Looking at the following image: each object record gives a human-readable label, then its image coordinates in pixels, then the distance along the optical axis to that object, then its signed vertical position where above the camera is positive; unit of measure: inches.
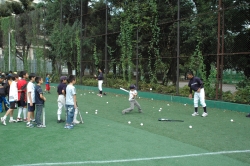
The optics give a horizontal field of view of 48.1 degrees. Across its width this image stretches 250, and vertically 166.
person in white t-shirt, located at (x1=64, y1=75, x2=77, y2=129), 316.8 -36.3
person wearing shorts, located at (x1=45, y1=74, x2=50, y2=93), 702.5 -35.4
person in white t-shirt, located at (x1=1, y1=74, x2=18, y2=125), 337.7 -28.9
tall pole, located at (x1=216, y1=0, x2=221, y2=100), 495.8 +6.2
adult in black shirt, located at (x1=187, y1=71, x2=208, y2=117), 408.2 -25.8
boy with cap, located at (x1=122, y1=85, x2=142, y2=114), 416.2 -36.3
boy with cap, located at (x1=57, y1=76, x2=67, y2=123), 353.1 -28.0
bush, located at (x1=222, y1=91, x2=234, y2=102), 478.6 -44.8
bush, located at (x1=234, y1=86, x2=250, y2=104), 453.1 -41.5
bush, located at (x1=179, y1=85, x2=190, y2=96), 576.3 -42.4
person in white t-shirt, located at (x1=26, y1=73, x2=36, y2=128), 326.0 -30.4
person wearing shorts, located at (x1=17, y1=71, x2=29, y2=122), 350.3 -29.9
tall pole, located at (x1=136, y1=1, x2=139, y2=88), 685.9 +38.8
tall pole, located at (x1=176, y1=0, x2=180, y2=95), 573.0 +37.1
